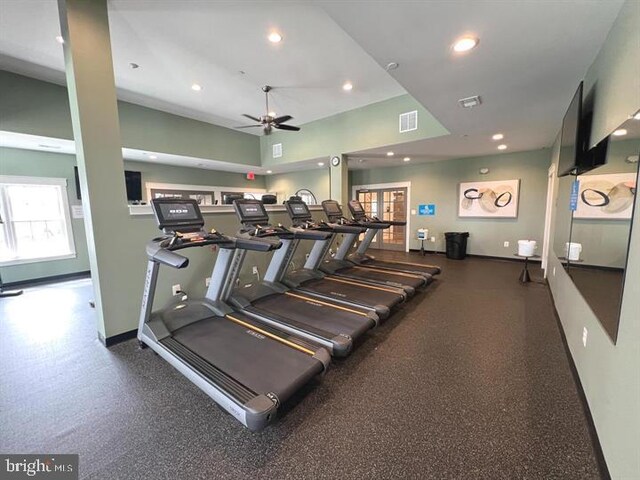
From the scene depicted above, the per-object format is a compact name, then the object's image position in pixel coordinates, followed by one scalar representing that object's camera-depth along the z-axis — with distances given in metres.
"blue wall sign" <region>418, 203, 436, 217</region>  7.64
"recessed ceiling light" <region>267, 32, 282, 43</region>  3.29
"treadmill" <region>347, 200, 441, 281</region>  5.01
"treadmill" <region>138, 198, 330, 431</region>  1.74
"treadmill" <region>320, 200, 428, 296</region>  4.30
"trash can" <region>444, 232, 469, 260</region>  6.89
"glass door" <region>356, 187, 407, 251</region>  8.27
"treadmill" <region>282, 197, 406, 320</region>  3.44
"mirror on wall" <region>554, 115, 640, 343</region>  1.40
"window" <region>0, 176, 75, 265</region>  5.04
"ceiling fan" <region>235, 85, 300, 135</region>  4.71
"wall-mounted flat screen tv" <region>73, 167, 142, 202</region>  6.38
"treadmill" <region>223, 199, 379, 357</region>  2.57
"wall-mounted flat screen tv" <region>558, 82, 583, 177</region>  2.33
